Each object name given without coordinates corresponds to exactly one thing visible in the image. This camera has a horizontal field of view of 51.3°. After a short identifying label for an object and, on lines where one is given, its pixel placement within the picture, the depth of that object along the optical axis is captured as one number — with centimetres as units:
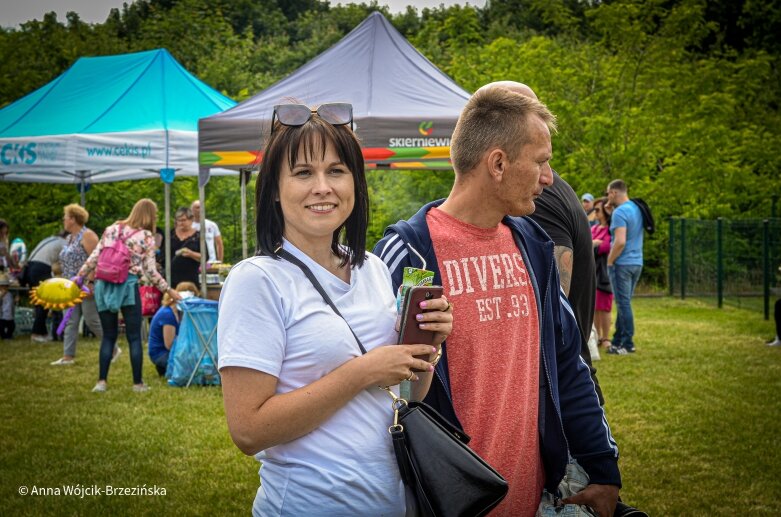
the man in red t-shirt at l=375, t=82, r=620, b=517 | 239
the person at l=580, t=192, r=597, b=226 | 1367
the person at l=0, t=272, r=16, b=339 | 1350
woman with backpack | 831
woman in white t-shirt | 179
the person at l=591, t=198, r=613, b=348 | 1108
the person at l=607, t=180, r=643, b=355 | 1098
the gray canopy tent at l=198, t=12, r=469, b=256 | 914
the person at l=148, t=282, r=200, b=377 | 964
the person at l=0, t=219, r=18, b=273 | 1387
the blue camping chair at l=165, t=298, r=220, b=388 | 906
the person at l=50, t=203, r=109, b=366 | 1062
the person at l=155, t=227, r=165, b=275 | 1407
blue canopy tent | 1114
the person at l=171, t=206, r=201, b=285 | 1229
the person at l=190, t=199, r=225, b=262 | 1327
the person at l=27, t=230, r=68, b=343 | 1332
